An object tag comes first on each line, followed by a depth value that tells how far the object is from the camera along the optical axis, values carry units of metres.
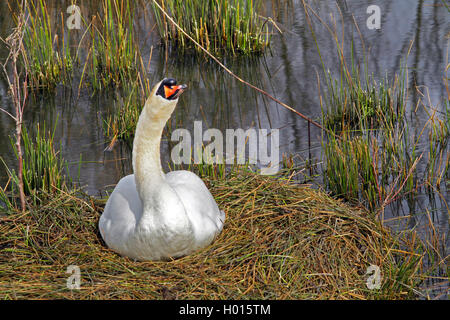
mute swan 8.66
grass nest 8.56
